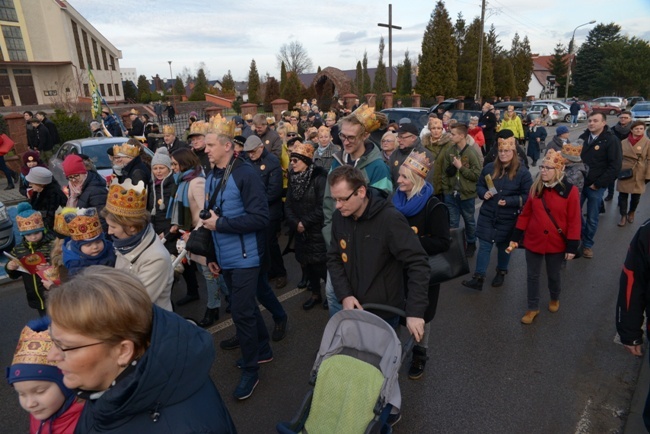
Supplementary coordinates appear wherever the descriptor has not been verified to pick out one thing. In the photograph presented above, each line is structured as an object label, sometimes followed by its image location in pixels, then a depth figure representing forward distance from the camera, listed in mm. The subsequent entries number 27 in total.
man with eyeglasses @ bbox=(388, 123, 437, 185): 5445
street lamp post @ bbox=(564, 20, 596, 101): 51219
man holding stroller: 2762
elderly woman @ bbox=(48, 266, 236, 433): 1370
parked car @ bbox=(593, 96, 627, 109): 38194
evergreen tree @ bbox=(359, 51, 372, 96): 41366
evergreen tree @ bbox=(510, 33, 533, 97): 43612
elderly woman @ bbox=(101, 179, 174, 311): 2805
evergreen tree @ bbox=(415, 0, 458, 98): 29438
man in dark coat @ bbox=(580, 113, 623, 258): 6344
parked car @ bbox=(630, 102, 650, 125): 29159
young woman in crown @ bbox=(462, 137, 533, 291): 5000
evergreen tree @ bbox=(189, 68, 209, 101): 45125
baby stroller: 2197
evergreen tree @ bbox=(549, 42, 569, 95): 59188
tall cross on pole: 26500
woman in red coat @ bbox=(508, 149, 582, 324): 4301
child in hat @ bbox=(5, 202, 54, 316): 3967
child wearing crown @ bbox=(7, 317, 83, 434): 1769
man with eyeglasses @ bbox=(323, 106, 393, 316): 4062
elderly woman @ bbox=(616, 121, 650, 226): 7344
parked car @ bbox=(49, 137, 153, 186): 9391
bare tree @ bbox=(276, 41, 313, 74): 69500
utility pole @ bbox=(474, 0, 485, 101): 28622
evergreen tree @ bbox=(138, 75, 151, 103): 44750
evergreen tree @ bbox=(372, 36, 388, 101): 38422
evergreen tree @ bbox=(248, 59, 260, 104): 41500
